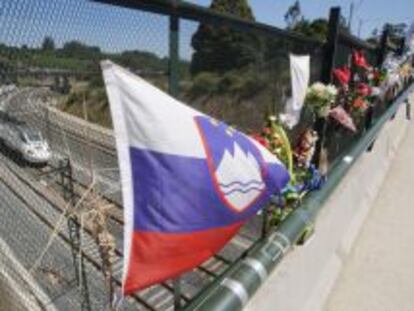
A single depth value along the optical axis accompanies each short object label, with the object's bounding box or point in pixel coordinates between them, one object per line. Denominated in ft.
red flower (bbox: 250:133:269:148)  10.80
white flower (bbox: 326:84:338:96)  15.02
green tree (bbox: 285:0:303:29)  248.11
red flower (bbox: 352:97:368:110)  20.40
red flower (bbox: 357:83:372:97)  20.97
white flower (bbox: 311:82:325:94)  14.93
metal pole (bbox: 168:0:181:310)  8.18
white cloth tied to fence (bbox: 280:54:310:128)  13.34
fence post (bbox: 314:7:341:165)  15.87
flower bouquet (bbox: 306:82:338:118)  14.97
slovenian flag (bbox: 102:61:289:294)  6.07
